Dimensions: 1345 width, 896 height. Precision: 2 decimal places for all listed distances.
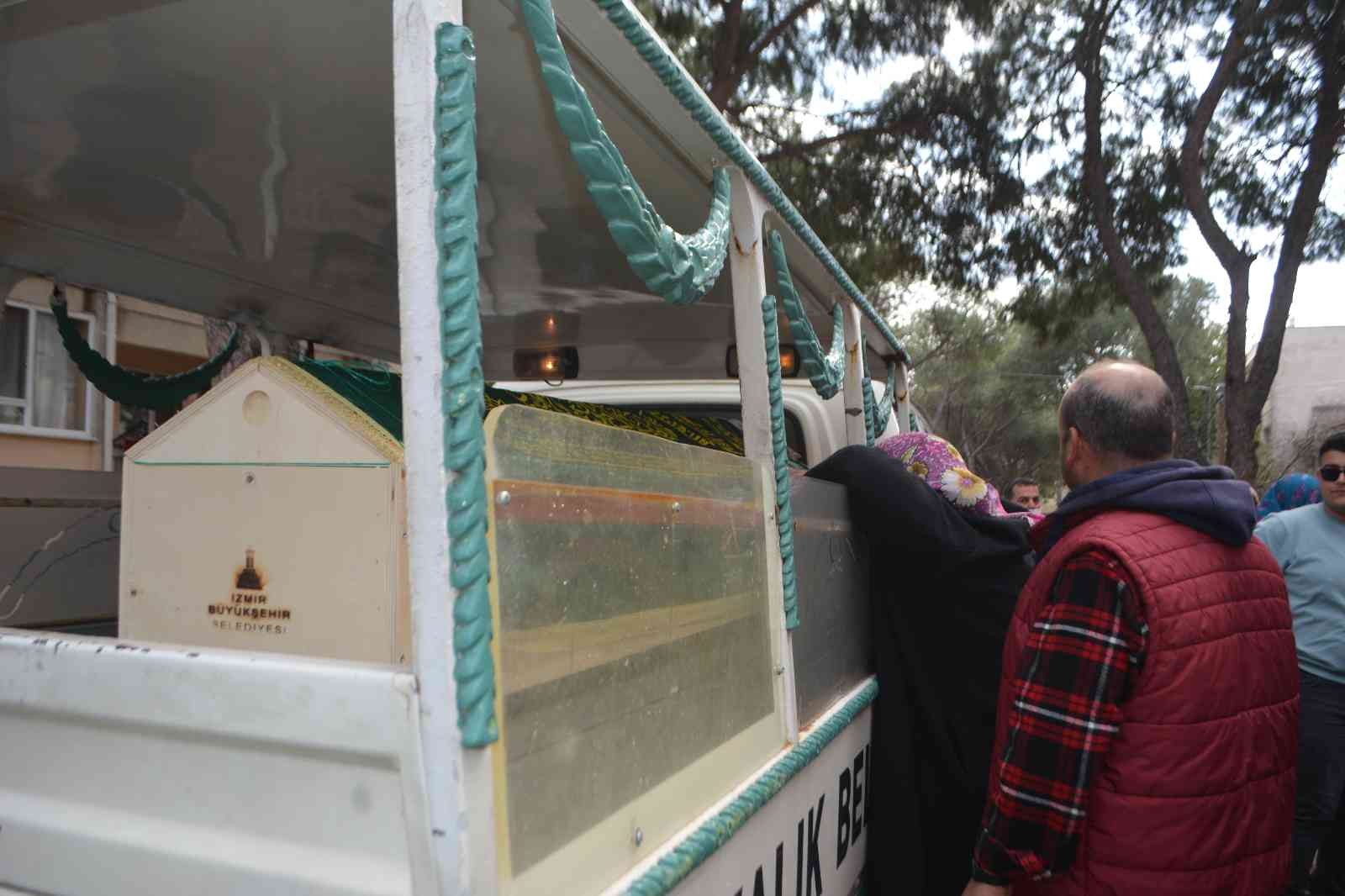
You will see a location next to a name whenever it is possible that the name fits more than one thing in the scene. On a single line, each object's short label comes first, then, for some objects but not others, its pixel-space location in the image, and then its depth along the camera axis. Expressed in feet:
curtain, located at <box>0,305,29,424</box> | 28.81
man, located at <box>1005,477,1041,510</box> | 26.64
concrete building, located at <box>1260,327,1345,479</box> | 90.26
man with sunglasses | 11.95
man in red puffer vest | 5.85
